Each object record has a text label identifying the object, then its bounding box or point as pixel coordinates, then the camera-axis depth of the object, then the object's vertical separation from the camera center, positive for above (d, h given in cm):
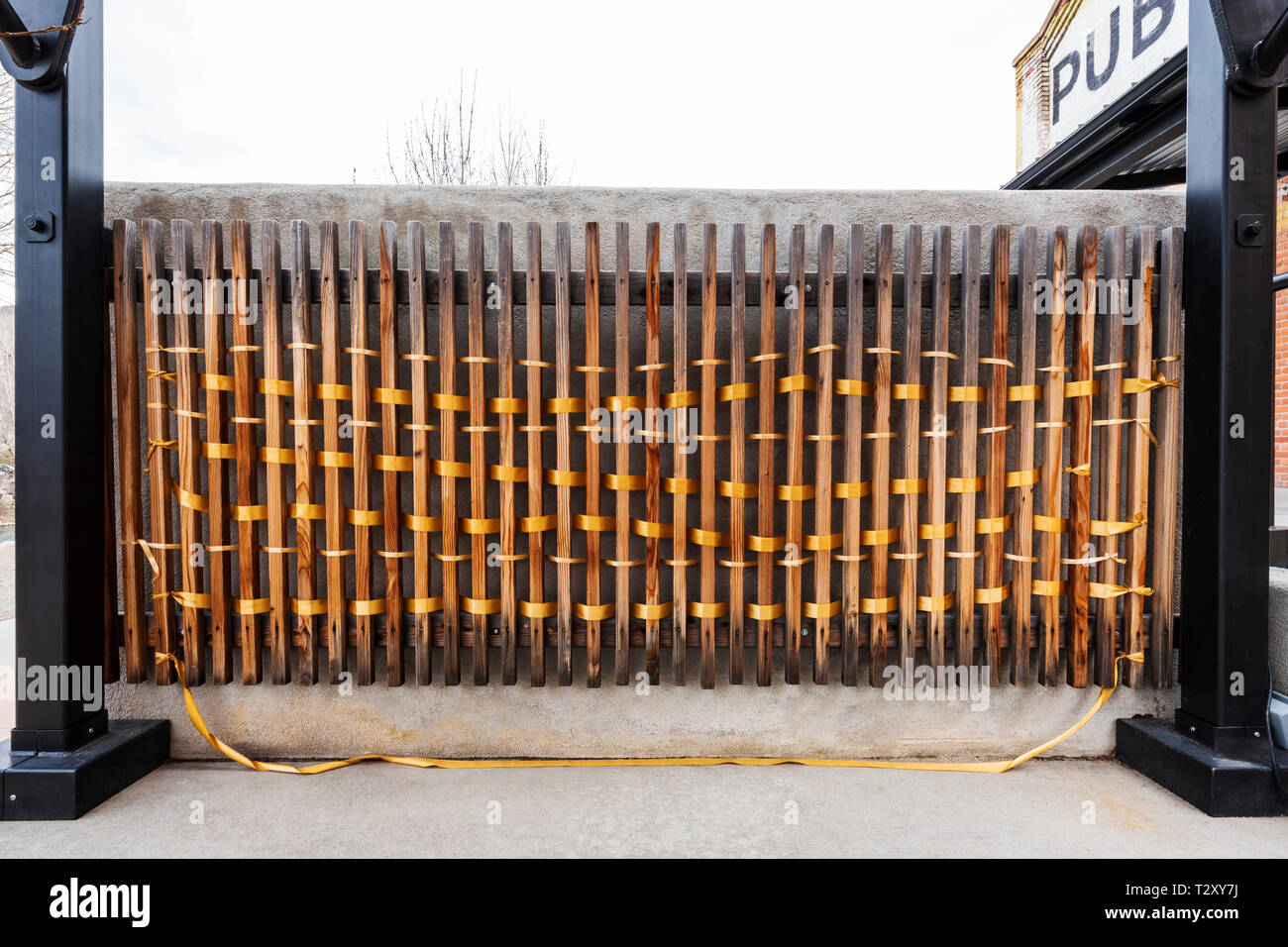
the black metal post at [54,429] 201 +11
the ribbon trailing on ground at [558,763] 232 -113
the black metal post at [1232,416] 206 +16
